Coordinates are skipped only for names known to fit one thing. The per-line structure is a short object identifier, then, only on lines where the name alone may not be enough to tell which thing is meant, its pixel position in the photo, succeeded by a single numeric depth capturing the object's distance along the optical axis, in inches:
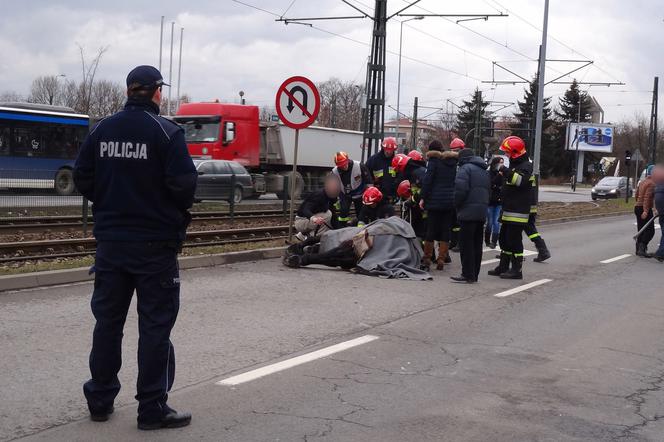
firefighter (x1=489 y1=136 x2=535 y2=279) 433.7
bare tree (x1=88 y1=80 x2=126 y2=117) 2192.4
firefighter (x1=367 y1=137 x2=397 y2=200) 480.7
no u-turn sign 482.6
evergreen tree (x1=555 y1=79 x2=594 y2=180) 3698.3
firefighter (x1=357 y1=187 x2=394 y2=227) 455.2
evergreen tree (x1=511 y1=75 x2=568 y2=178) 3619.6
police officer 170.9
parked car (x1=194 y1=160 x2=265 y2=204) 880.3
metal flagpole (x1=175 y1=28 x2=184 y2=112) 2401.3
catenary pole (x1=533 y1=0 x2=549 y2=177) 1202.0
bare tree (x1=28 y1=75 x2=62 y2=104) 2506.3
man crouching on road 457.7
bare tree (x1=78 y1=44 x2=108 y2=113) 1793.3
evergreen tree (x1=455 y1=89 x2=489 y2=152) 3018.9
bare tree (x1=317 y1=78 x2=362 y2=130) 3469.5
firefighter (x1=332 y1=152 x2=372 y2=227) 476.4
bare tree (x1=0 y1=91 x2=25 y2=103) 2531.5
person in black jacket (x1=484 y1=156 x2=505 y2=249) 545.7
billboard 3508.9
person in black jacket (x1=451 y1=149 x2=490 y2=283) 416.8
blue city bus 997.8
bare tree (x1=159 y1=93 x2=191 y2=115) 2455.7
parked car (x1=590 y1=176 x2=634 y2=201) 2037.4
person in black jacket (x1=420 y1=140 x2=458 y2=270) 451.2
